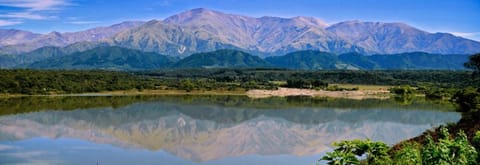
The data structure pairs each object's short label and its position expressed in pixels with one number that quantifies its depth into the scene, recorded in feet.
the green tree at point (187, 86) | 344.86
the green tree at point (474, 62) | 175.63
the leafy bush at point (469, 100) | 152.81
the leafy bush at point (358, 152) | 48.24
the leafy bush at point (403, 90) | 325.46
